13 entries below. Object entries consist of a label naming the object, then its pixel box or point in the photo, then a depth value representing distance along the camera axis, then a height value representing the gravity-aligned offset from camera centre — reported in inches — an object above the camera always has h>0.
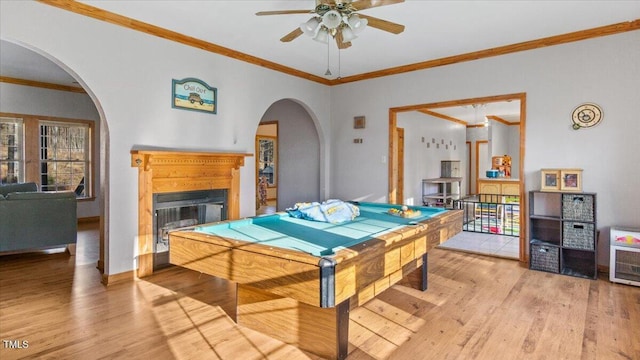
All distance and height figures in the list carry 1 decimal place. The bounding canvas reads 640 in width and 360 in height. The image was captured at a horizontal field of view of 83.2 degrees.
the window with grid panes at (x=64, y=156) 273.3 +14.4
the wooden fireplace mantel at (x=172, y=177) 148.3 -0.8
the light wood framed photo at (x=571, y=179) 154.7 -1.4
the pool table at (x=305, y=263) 71.5 -19.6
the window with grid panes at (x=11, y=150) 255.1 +17.4
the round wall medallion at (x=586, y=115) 154.3 +26.4
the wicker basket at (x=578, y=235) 148.8 -24.8
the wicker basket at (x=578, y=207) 149.0 -12.8
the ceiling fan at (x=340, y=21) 101.7 +46.3
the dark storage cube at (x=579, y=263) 150.3 -37.5
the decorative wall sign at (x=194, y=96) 160.9 +37.0
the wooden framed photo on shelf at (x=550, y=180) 158.9 -1.7
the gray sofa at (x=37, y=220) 164.1 -21.7
